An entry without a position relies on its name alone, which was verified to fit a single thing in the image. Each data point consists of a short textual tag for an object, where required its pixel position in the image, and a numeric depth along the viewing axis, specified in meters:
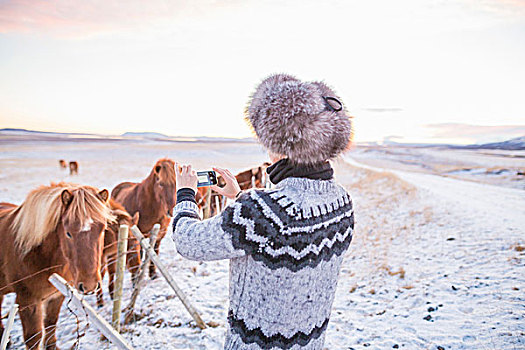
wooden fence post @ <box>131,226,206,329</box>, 3.92
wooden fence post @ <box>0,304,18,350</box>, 2.17
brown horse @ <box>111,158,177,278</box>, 5.12
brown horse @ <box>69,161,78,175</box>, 21.78
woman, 1.24
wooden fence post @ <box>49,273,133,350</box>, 2.35
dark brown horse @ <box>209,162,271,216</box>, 9.59
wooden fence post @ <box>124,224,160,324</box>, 4.03
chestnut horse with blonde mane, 2.72
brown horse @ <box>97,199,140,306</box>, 4.25
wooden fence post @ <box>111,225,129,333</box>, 3.67
